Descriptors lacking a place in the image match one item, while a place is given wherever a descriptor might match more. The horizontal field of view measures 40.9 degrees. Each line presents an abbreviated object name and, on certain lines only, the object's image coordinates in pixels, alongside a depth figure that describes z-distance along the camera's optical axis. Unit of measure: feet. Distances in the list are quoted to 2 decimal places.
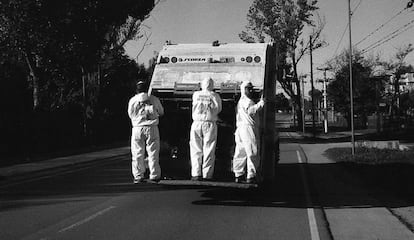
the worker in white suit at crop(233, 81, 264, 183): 32.55
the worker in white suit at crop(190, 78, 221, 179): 32.73
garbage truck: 35.17
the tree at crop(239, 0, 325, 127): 195.62
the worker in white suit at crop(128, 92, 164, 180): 33.17
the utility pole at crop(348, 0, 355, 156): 79.71
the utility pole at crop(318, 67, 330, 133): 207.47
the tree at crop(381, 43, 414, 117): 233.76
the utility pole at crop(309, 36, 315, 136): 168.45
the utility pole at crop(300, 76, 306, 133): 236.63
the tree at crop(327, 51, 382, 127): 222.89
